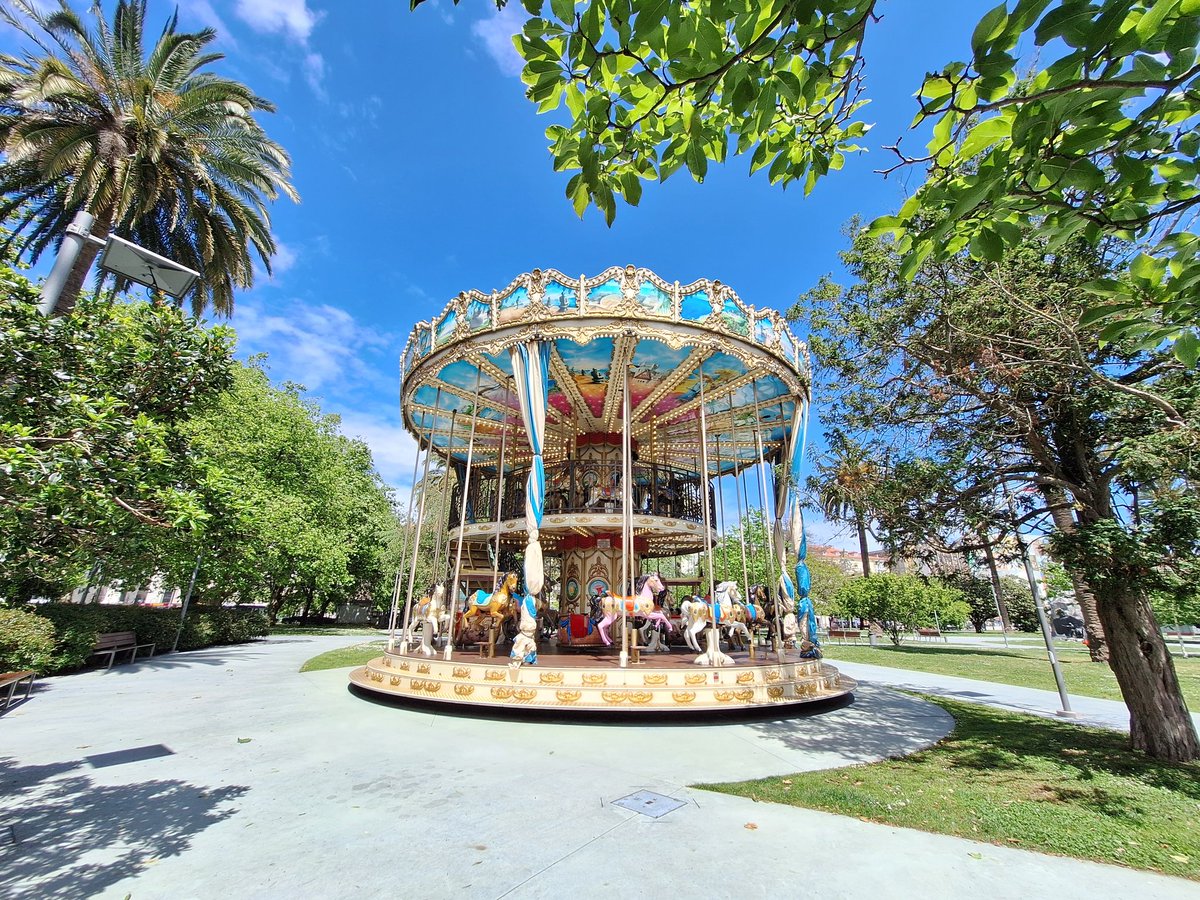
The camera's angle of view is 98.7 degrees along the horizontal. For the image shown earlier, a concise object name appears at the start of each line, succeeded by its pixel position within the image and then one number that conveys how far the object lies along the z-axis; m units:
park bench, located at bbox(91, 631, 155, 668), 13.54
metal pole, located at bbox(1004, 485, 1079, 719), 8.08
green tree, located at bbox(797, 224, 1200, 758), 6.16
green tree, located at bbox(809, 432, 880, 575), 9.20
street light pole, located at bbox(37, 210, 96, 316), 4.41
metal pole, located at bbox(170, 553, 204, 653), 18.11
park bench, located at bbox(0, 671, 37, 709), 7.85
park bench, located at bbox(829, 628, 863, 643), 33.88
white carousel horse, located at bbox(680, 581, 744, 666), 9.18
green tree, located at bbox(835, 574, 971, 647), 27.88
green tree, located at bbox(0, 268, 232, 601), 3.72
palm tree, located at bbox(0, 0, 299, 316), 11.33
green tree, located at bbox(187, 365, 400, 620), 20.55
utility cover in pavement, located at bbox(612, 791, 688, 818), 4.55
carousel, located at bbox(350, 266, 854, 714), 8.90
